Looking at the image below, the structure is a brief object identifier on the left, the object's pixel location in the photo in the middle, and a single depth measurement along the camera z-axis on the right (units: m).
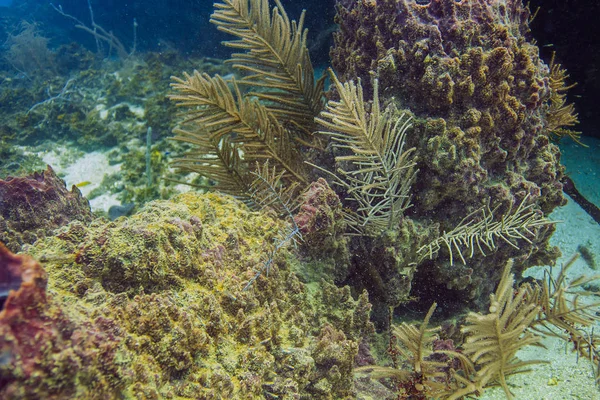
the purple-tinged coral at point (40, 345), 0.92
